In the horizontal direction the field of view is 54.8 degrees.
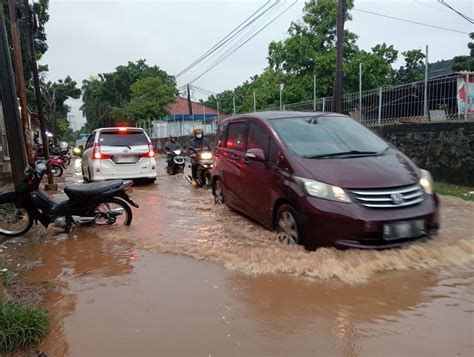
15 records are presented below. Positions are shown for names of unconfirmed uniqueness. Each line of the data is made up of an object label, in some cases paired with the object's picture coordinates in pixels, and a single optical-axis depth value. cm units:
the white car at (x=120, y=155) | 1151
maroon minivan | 475
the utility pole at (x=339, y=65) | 1239
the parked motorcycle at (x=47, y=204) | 676
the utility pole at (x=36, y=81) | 1281
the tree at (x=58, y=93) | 4547
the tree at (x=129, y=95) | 4272
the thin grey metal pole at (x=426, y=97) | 1086
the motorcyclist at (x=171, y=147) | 1552
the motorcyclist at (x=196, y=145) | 1207
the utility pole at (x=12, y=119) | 854
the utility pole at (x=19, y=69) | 1064
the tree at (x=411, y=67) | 3127
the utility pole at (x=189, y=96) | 3897
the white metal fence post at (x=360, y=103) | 1292
